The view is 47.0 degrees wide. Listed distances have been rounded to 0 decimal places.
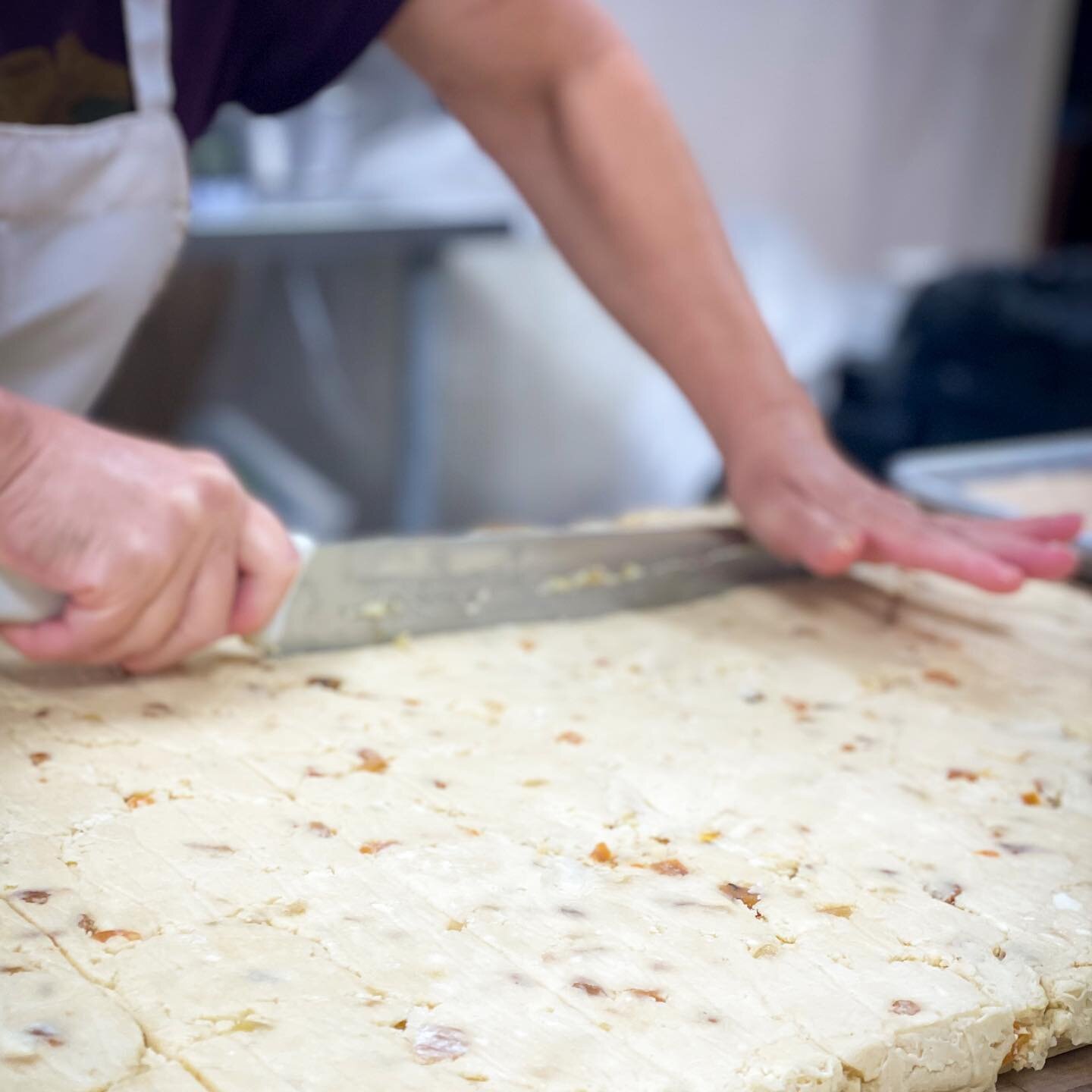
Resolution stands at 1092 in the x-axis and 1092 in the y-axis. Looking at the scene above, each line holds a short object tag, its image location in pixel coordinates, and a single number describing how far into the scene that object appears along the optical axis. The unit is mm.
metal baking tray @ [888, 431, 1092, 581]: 1766
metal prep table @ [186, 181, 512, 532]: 3000
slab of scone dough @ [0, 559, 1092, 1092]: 724
